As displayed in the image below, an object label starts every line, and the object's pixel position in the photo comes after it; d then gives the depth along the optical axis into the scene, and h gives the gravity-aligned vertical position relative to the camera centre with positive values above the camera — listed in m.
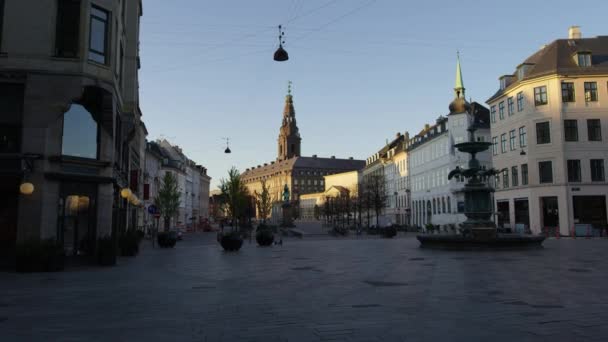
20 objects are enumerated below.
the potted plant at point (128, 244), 25.59 -1.36
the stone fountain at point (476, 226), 25.52 -0.48
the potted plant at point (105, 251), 19.41 -1.28
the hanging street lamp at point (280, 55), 20.70 +7.07
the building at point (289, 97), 198.45 +50.62
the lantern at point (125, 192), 23.25 +1.34
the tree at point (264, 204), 63.27 +2.06
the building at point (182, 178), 76.88 +8.47
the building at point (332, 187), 161.06 +11.15
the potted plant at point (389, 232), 49.44 -1.43
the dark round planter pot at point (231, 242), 29.19 -1.40
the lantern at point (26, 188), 16.98 +1.14
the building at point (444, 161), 67.12 +8.46
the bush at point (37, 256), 16.47 -1.24
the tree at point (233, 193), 41.71 +2.31
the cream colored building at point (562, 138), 45.03 +7.73
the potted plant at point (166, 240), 35.53 -1.53
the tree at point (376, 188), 70.25 +5.07
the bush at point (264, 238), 35.34 -1.42
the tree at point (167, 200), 57.31 +2.37
